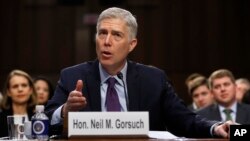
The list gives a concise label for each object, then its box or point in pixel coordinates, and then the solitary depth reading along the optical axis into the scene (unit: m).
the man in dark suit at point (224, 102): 9.55
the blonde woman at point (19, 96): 9.15
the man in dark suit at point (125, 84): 4.80
